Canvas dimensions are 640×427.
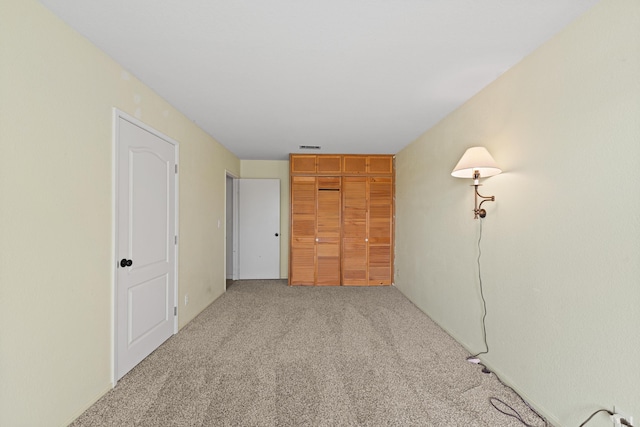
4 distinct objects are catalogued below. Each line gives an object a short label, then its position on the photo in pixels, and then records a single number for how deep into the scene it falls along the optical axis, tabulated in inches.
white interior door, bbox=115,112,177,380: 85.6
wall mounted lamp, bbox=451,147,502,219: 86.5
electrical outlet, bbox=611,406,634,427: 51.9
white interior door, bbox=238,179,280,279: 217.8
